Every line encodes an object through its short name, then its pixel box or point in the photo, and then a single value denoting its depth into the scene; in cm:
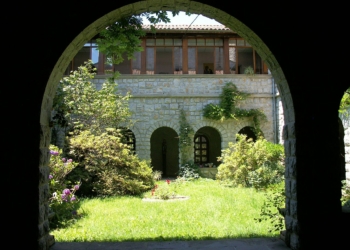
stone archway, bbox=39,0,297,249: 338
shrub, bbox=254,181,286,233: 483
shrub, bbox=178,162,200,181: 1297
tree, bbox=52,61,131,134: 1116
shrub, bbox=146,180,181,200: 890
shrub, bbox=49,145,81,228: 627
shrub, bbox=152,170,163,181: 1259
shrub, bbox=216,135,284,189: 1029
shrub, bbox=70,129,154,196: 943
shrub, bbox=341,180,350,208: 652
